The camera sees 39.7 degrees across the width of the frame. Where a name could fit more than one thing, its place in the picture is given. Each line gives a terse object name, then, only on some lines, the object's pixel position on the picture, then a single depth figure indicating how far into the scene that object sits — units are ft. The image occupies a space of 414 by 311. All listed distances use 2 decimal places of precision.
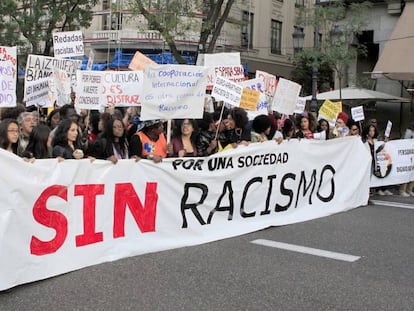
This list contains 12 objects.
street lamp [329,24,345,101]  69.28
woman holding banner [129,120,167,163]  22.41
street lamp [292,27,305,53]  69.82
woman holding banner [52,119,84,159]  21.02
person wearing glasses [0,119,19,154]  19.50
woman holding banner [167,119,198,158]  23.89
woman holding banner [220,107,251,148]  27.02
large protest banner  16.35
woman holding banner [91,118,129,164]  22.38
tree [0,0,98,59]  71.87
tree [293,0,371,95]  72.33
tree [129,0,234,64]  58.65
